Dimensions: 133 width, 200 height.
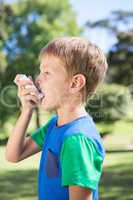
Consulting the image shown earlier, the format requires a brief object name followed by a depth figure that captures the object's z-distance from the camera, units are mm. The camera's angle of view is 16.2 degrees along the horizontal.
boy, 1717
